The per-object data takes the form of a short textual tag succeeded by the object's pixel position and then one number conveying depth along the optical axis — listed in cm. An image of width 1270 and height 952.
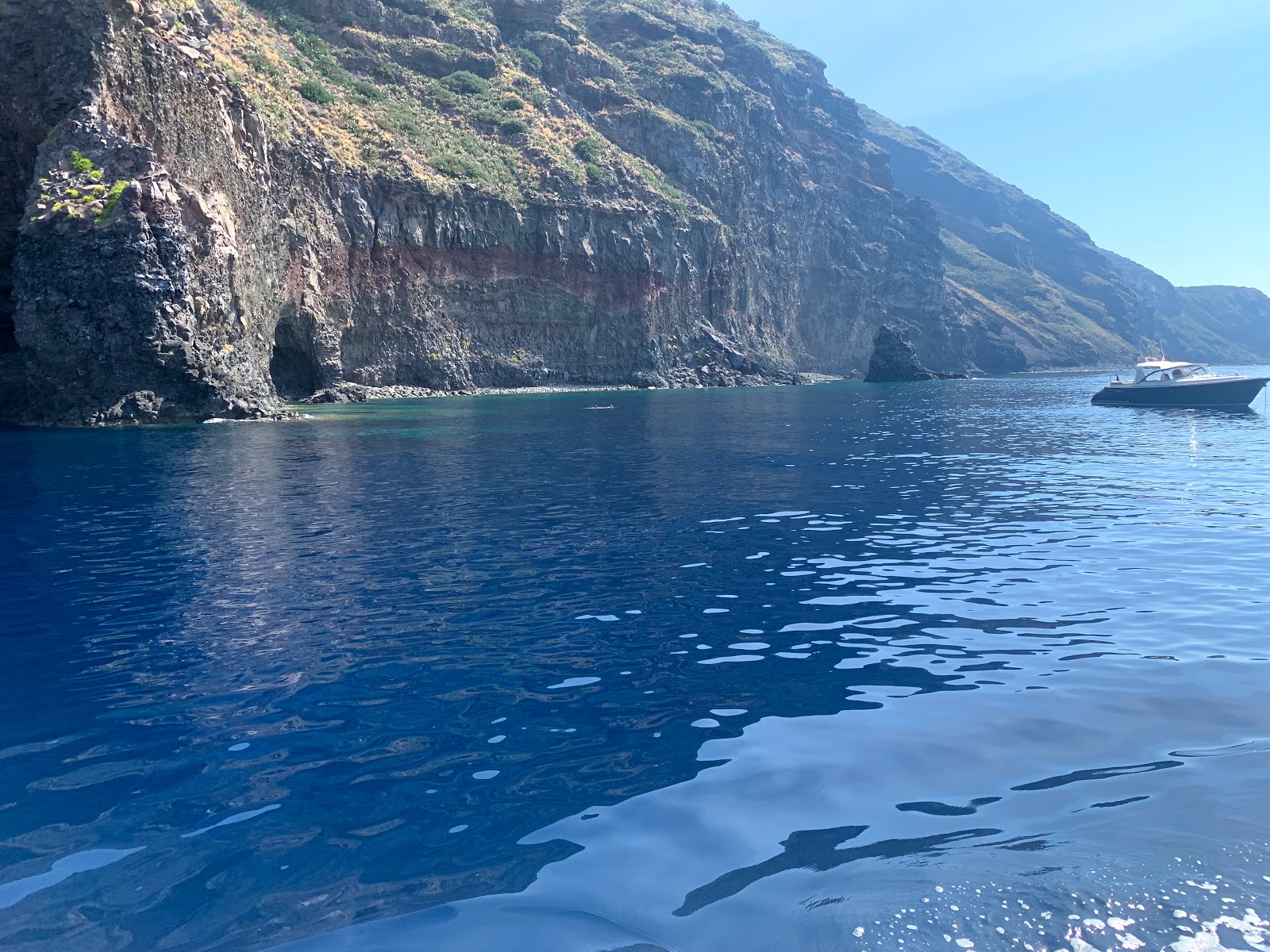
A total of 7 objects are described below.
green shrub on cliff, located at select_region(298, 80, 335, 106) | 7938
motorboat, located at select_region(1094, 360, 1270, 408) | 5569
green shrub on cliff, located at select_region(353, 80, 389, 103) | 8819
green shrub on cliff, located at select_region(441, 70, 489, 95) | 10006
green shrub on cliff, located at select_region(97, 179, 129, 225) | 4316
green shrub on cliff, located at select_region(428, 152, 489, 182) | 8606
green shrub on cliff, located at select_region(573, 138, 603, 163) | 10712
